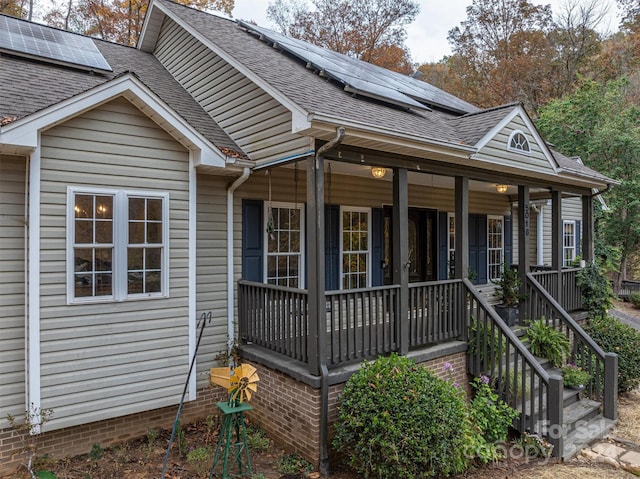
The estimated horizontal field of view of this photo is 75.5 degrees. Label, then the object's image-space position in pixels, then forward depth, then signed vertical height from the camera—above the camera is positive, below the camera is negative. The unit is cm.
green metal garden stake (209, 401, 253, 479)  412 -196
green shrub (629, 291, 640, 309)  1584 -208
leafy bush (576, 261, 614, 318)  863 -100
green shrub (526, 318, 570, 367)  642 -154
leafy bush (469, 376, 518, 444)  488 -206
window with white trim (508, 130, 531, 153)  672 +171
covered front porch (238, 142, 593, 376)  465 -53
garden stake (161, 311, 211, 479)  393 -212
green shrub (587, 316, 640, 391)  684 -172
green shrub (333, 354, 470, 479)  393 -176
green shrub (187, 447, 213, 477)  435 -235
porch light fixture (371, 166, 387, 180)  624 +112
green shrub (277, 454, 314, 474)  439 -238
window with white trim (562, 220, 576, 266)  1288 +19
